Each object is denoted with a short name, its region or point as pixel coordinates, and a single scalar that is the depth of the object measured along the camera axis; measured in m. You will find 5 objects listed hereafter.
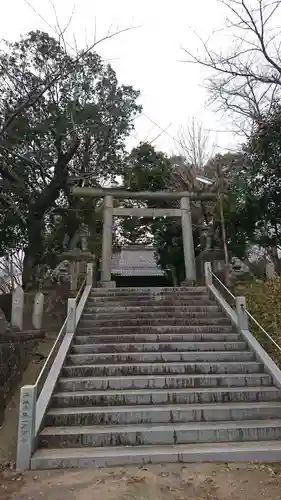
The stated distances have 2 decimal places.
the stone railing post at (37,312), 8.50
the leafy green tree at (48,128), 11.78
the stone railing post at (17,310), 8.02
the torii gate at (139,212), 11.59
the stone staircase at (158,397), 4.53
